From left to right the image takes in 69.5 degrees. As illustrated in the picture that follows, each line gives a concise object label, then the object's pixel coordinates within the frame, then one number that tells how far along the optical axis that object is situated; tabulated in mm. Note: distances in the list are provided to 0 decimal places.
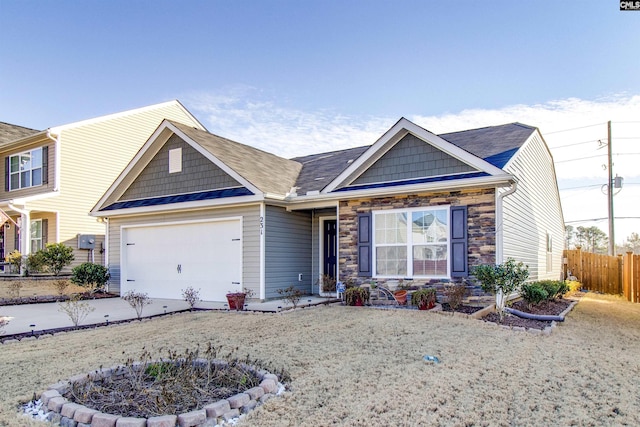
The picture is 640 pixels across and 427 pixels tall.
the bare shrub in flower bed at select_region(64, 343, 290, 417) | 3984
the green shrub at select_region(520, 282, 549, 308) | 10102
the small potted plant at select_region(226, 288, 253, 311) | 10195
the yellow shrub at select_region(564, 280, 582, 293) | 14328
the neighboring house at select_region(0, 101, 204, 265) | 17000
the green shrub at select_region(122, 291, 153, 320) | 9273
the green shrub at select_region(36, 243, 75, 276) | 15570
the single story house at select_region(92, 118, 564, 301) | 9867
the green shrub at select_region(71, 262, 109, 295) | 13750
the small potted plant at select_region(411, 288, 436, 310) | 9234
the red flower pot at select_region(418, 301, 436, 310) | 9227
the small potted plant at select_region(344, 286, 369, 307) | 10375
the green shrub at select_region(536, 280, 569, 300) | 11570
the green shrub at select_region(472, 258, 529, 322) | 8844
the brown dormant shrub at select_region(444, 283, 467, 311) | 8953
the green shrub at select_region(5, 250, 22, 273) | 16297
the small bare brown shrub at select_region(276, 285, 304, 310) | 9883
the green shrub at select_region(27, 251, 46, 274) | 15500
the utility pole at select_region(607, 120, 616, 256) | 21516
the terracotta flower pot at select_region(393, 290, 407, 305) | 10008
